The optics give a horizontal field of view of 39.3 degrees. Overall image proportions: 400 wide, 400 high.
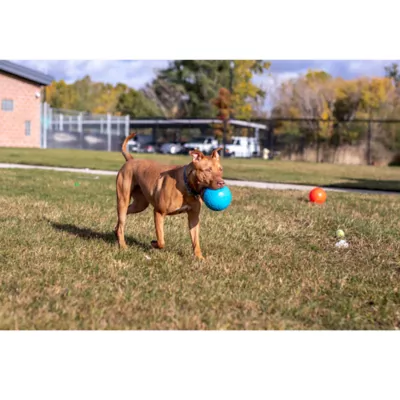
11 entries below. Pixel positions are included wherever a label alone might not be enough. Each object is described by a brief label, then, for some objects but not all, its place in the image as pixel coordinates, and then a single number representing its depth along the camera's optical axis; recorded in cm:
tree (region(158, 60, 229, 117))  6494
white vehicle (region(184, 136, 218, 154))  4269
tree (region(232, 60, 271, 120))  5384
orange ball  1199
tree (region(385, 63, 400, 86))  5706
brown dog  584
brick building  3806
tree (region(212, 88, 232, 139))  5059
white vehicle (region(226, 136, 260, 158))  4234
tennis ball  820
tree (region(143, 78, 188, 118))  6825
